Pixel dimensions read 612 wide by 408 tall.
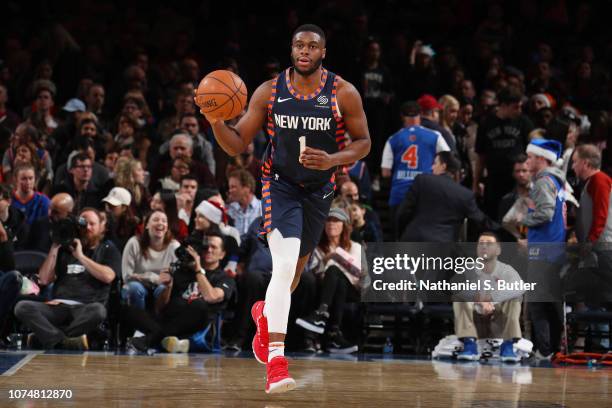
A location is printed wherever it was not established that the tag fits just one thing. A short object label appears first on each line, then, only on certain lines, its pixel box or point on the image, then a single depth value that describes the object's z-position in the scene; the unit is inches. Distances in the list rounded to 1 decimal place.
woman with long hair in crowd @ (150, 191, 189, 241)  613.1
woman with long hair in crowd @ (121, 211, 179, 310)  584.2
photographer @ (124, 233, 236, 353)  558.2
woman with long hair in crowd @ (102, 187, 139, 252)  627.2
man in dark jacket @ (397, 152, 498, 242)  614.0
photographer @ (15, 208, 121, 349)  551.8
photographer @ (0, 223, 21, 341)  553.1
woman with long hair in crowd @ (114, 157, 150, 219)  651.0
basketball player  370.8
